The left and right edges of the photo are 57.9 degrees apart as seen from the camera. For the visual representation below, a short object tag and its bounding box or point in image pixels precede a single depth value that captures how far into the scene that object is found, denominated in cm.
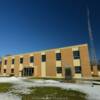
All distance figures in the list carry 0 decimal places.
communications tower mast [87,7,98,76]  2722
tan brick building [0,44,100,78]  2181
